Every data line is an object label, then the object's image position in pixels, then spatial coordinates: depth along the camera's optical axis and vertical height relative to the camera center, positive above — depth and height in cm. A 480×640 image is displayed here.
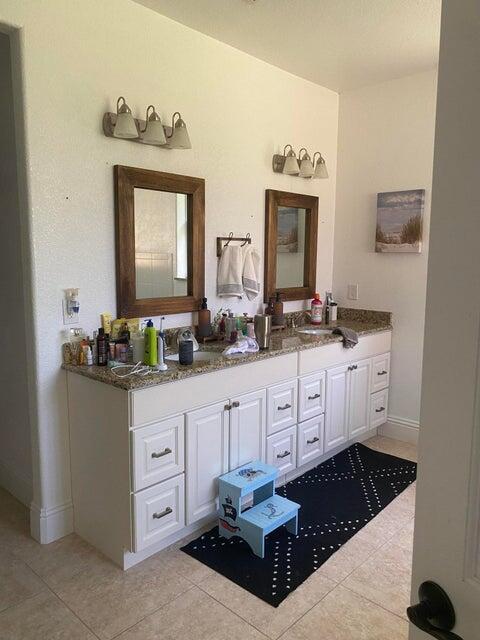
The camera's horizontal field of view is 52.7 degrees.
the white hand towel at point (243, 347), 272 -51
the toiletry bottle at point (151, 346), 241 -44
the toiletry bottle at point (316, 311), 381 -41
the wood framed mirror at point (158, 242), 260 +9
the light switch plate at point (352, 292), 399 -27
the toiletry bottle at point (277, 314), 347 -40
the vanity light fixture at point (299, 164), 342 +67
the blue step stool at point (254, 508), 234 -127
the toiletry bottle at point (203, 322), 300 -40
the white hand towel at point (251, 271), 323 -9
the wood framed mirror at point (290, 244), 347 +10
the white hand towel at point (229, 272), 313 -9
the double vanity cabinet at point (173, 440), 219 -94
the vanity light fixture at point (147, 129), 242 +67
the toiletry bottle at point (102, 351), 242 -47
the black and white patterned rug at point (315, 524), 222 -143
